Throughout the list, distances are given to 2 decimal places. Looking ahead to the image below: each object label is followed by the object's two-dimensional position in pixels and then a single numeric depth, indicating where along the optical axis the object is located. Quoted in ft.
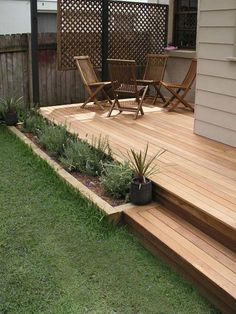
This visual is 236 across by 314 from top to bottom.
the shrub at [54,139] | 15.84
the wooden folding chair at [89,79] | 21.36
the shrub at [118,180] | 11.71
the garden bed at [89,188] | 10.98
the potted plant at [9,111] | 19.81
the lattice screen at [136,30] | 24.46
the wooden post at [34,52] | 20.78
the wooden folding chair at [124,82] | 18.92
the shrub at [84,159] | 13.74
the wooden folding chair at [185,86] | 20.80
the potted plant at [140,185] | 11.08
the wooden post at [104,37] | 23.49
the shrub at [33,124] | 18.54
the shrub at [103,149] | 13.90
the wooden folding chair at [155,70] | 22.74
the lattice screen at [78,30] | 22.04
